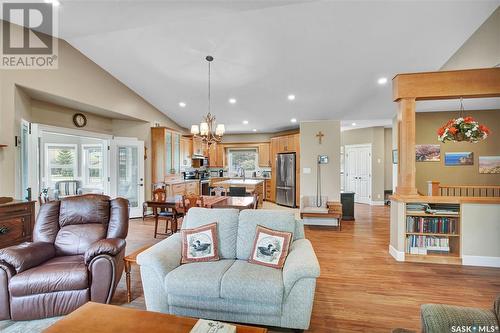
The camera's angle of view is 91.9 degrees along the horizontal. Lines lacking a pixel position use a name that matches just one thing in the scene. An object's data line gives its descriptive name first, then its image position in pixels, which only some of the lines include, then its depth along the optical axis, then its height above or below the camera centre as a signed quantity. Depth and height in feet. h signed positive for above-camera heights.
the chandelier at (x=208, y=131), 13.14 +2.05
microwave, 27.82 +0.58
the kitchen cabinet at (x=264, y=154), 29.01 +1.52
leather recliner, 6.73 -2.97
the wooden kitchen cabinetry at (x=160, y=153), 21.27 +1.24
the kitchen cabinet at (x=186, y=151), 24.71 +1.66
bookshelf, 11.61 -3.18
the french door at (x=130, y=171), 20.01 -0.32
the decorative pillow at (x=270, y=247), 7.29 -2.51
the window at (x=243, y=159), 31.45 +0.99
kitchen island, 23.21 -1.68
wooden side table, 7.84 -3.23
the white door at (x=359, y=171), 27.86 -0.57
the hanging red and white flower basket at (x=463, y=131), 10.59 +1.56
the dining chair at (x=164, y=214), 14.65 -2.89
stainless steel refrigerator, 24.58 -1.35
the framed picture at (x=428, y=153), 19.27 +1.04
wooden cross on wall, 20.79 +2.62
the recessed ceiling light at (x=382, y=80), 15.33 +5.52
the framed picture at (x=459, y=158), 18.90 +0.60
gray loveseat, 6.25 -3.18
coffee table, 4.51 -3.03
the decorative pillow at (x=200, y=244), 7.72 -2.52
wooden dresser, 8.84 -2.08
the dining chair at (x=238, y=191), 18.07 -1.82
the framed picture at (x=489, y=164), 18.54 +0.13
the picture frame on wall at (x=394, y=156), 21.68 +0.91
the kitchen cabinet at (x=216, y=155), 30.45 +1.49
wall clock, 16.67 +3.35
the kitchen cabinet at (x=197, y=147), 27.08 +2.30
